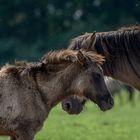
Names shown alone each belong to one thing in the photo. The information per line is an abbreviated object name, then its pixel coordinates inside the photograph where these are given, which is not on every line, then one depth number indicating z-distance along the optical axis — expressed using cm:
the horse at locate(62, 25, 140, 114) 1867
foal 1634
